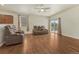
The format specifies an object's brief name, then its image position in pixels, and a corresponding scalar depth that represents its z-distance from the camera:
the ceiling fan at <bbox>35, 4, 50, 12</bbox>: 2.00
